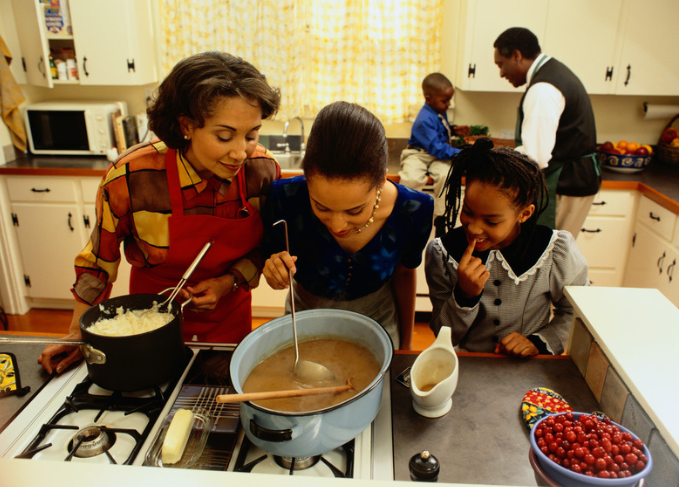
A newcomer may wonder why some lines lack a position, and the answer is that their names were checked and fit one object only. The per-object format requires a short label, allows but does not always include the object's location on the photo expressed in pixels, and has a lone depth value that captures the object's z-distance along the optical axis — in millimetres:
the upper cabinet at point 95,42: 2867
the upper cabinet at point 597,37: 2863
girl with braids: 1218
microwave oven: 3055
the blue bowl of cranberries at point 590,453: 666
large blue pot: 780
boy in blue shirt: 2863
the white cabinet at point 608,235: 2891
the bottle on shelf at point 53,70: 2999
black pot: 933
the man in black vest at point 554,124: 2469
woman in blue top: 1033
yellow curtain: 3117
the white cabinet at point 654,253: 2568
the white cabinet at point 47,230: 2922
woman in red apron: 1131
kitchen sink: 3268
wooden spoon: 799
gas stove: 855
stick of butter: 835
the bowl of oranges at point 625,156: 3002
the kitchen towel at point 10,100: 2852
